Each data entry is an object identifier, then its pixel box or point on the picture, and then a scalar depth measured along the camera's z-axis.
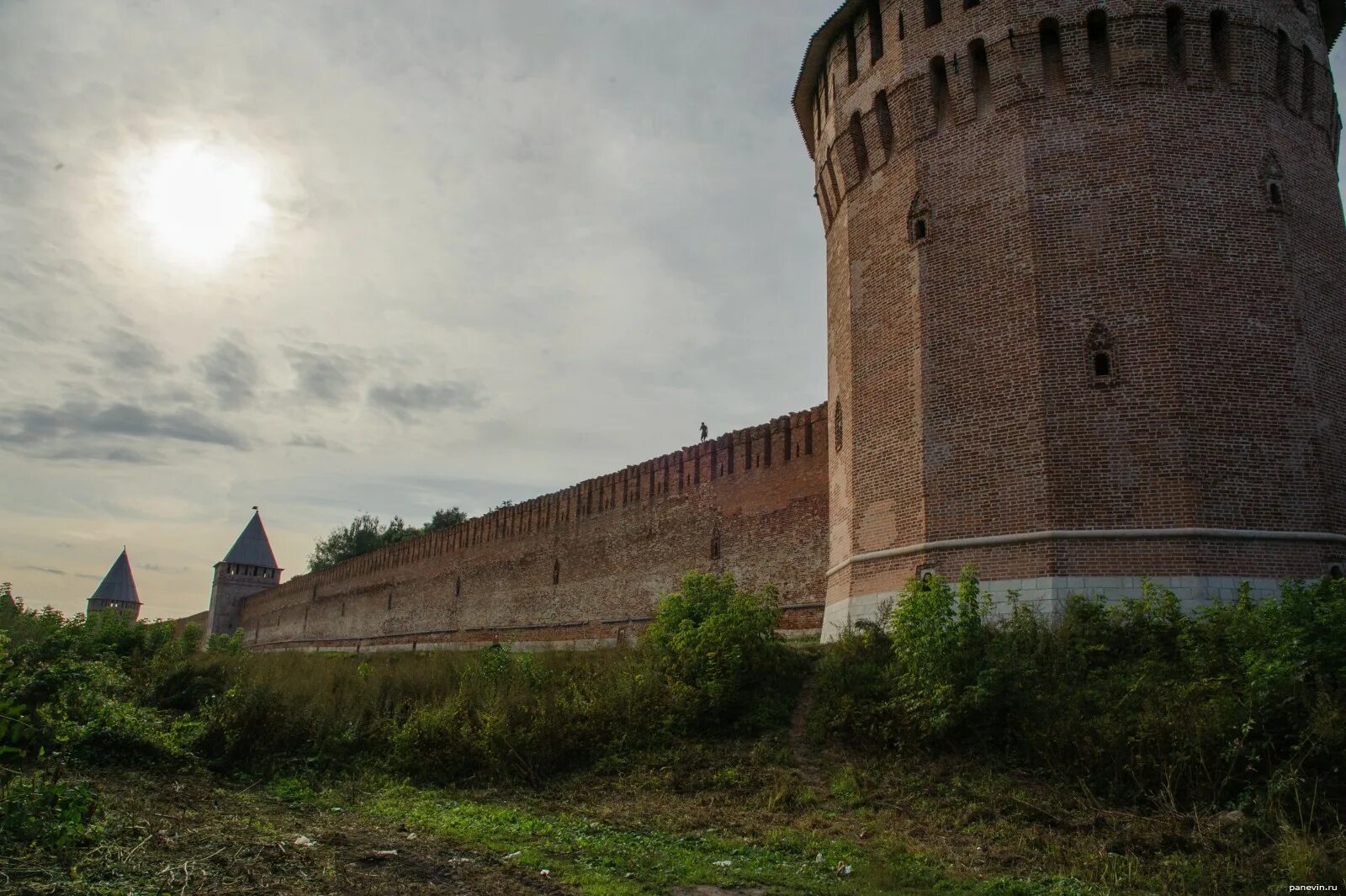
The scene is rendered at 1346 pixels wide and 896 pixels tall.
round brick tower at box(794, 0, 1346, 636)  11.16
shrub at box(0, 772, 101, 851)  4.82
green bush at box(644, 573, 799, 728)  10.58
